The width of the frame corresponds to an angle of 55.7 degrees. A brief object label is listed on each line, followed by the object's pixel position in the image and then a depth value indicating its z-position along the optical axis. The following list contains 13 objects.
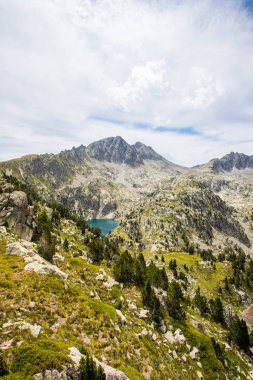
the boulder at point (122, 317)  32.55
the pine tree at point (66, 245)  86.35
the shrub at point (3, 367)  15.86
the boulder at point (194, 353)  37.09
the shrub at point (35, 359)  16.84
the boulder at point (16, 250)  38.56
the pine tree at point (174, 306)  48.00
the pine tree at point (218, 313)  73.65
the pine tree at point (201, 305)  77.06
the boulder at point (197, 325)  50.48
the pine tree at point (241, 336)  59.09
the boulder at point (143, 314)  39.20
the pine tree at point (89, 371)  17.83
